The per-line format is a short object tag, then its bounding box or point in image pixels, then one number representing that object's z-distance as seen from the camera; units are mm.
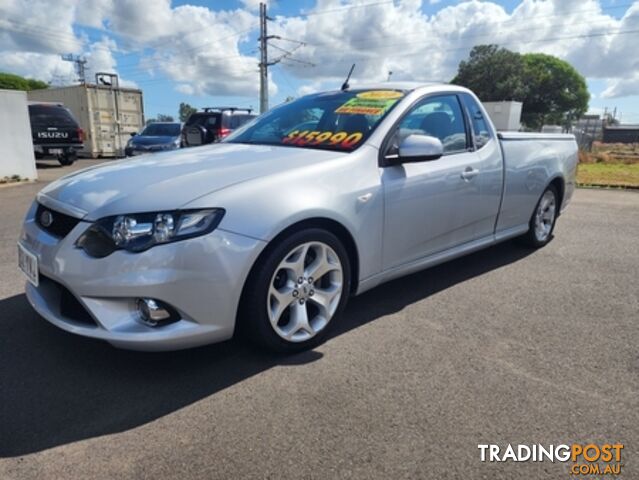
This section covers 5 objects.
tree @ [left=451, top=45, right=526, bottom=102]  52375
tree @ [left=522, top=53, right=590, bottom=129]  57219
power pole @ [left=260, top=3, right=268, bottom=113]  32575
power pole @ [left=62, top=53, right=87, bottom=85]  68312
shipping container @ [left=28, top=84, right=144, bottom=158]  18422
